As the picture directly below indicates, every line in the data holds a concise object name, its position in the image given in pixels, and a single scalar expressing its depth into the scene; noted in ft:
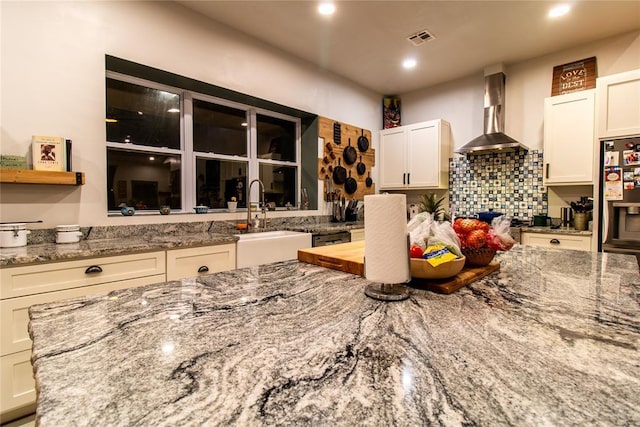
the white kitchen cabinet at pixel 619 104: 8.61
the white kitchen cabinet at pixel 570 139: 9.69
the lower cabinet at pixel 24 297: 4.97
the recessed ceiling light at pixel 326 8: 8.29
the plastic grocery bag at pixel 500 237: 3.72
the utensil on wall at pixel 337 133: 13.07
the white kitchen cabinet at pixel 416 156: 13.26
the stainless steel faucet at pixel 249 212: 9.95
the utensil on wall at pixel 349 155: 13.56
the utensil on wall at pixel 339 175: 13.16
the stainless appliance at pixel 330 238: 9.83
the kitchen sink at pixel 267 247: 7.98
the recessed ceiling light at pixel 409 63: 11.71
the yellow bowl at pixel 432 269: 3.05
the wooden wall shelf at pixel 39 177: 5.76
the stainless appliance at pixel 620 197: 8.13
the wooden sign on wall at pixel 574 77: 10.41
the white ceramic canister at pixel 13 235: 5.63
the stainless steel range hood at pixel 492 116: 11.61
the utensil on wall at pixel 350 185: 13.73
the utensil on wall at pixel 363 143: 14.19
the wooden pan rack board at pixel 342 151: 12.65
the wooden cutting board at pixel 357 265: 3.16
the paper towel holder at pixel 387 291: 2.80
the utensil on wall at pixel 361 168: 14.23
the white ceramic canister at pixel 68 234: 6.38
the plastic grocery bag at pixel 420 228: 3.33
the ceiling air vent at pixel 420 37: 9.73
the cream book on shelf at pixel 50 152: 6.16
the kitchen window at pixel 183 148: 8.31
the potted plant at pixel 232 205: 9.94
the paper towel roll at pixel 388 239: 2.69
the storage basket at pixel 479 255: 3.74
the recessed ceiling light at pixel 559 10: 8.41
